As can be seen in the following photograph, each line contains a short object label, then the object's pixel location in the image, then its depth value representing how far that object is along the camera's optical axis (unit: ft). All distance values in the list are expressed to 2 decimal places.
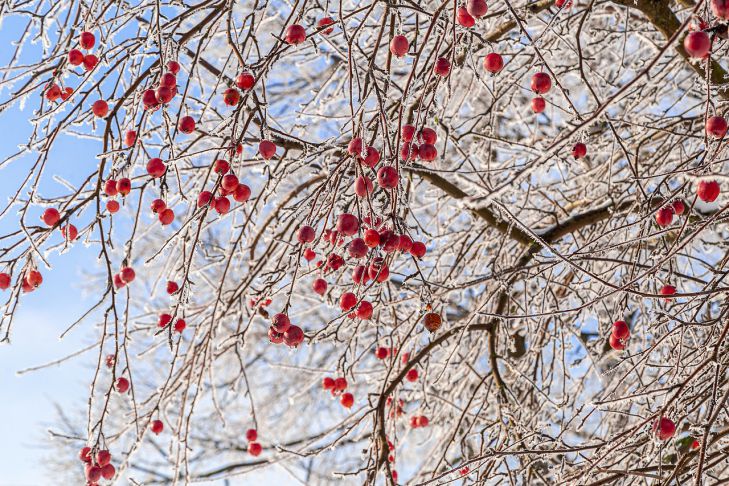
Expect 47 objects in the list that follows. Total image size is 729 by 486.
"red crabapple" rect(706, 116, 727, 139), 5.41
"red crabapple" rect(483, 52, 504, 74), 5.72
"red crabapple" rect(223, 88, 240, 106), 5.63
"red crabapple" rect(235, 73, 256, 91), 5.58
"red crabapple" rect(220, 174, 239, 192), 5.62
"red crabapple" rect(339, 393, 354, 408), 6.45
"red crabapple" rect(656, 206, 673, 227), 5.76
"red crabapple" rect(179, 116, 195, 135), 5.67
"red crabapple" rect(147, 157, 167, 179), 5.70
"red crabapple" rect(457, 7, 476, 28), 5.59
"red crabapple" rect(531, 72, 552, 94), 5.72
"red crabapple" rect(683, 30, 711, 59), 5.16
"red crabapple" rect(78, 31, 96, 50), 5.82
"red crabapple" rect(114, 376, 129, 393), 6.03
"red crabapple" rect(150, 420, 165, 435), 6.28
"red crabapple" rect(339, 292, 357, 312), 5.69
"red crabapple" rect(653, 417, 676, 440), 5.45
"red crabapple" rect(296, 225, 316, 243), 5.48
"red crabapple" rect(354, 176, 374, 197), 5.38
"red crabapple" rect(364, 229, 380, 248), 5.37
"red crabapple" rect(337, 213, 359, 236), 5.41
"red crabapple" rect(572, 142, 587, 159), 6.06
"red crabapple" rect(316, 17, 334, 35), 5.81
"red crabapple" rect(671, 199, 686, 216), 5.84
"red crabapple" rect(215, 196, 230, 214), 5.78
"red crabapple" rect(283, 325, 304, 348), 5.58
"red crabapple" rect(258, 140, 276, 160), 5.57
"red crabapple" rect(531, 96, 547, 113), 5.98
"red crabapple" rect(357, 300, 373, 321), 5.73
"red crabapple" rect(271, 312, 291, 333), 5.56
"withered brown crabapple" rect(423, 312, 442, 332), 5.65
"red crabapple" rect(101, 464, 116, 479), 5.90
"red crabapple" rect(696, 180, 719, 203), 5.45
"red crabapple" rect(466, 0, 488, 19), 5.40
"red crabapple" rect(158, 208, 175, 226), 5.89
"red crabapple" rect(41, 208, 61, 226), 5.95
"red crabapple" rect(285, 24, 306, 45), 5.53
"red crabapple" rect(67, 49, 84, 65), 5.85
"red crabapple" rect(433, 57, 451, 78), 5.56
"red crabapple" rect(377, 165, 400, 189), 5.34
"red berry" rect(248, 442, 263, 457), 6.54
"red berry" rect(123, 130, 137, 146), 5.90
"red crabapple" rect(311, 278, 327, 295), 5.77
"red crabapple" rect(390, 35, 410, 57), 5.52
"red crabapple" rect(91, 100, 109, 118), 5.86
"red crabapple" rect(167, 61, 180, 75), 5.72
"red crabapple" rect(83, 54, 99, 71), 5.86
